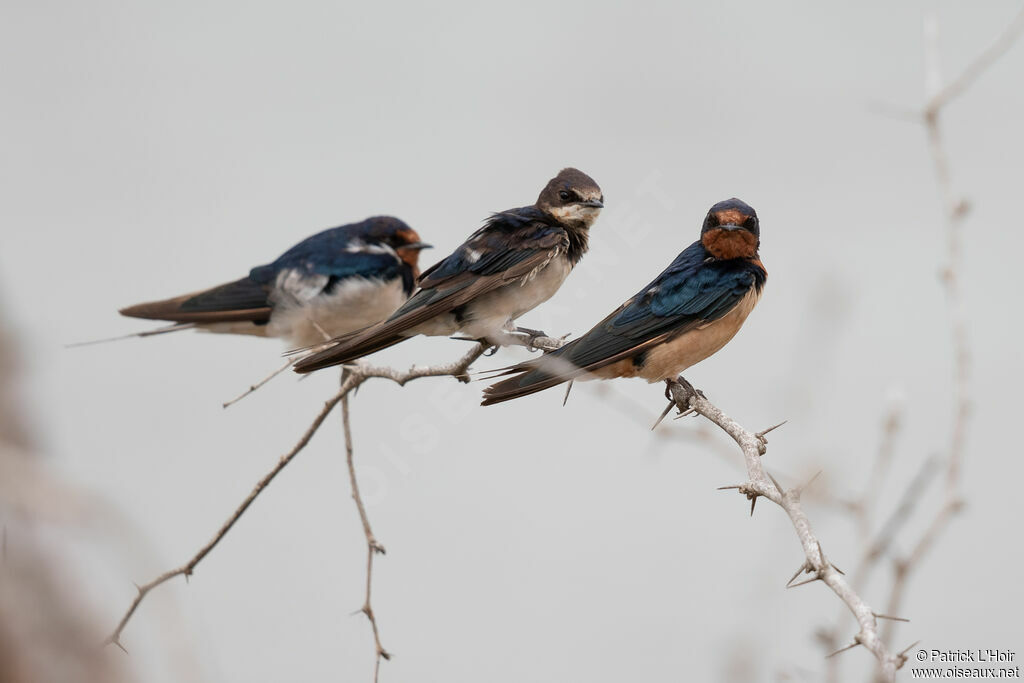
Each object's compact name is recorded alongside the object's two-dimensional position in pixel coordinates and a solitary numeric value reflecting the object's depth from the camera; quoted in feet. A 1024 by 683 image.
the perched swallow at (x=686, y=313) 18.71
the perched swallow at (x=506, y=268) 21.30
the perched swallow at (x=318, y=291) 29.04
